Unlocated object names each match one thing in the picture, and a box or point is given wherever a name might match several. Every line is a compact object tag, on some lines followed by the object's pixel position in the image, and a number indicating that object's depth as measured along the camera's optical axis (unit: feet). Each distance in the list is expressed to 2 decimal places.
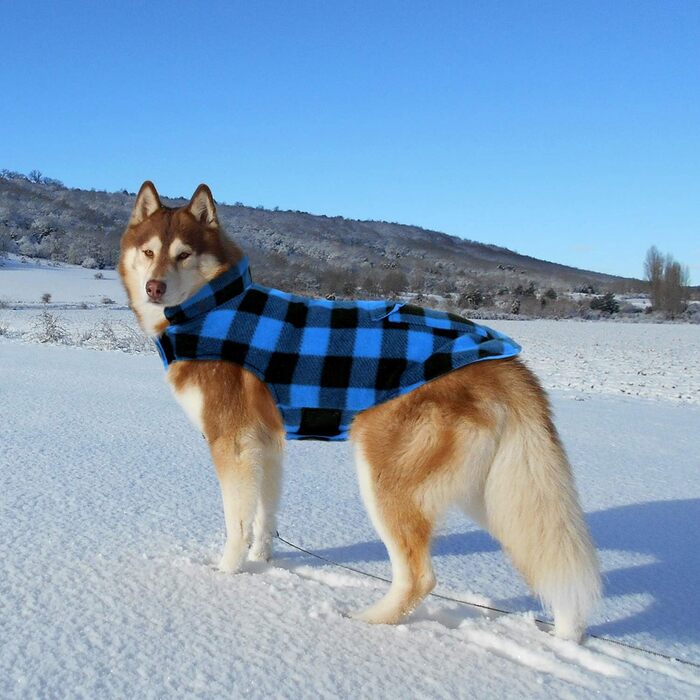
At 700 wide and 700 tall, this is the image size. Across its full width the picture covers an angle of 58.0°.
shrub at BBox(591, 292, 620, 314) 131.54
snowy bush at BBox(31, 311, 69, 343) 47.29
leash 8.20
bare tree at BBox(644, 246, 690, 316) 150.22
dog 8.59
